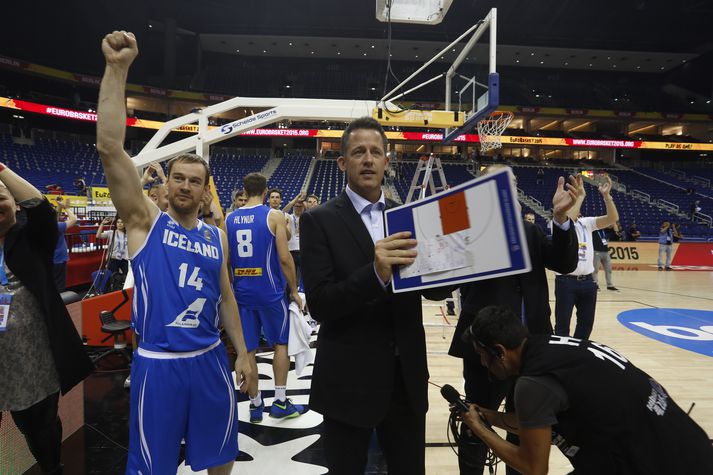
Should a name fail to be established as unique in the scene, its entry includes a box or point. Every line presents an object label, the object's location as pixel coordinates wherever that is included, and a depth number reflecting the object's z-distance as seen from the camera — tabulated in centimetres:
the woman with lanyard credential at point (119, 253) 762
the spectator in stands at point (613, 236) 1509
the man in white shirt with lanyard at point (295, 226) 683
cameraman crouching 143
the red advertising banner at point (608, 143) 2877
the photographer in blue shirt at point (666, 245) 1328
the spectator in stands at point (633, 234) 1525
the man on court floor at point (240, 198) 560
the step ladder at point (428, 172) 502
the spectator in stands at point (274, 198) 602
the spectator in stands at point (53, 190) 1414
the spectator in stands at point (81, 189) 1568
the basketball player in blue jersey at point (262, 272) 348
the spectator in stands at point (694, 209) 2089
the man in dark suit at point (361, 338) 137
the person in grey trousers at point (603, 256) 702
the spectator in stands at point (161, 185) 310
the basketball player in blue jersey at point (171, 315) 157
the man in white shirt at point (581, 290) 392
